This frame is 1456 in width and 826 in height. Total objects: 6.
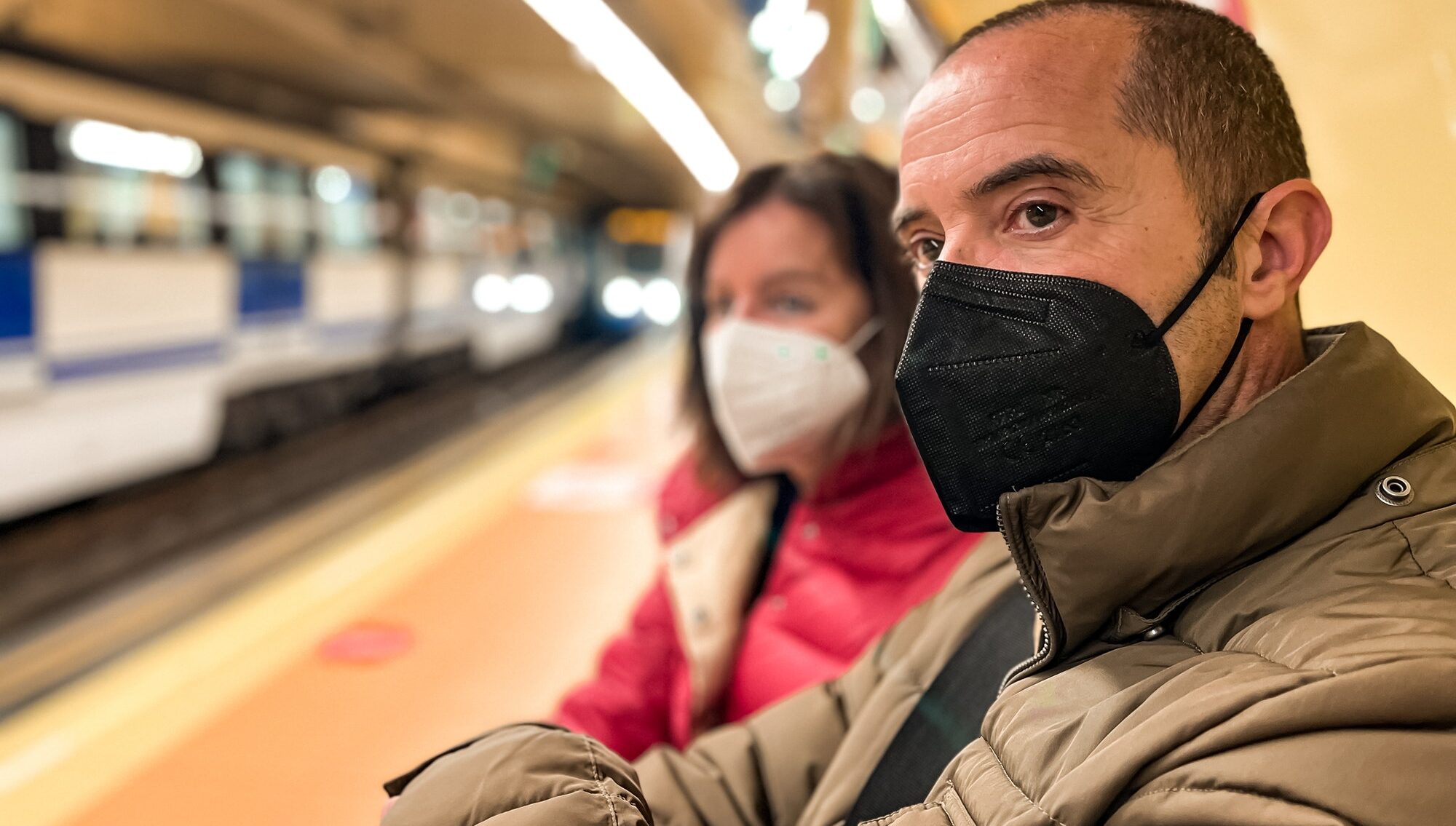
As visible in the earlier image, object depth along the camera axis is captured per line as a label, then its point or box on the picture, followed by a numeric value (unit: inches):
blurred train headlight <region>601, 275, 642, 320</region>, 813.9
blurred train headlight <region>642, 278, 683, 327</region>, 829.8
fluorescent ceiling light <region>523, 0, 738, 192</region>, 114.4
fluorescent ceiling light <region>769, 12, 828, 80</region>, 173.9
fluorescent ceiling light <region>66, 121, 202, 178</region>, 202.1
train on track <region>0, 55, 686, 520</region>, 186.2
